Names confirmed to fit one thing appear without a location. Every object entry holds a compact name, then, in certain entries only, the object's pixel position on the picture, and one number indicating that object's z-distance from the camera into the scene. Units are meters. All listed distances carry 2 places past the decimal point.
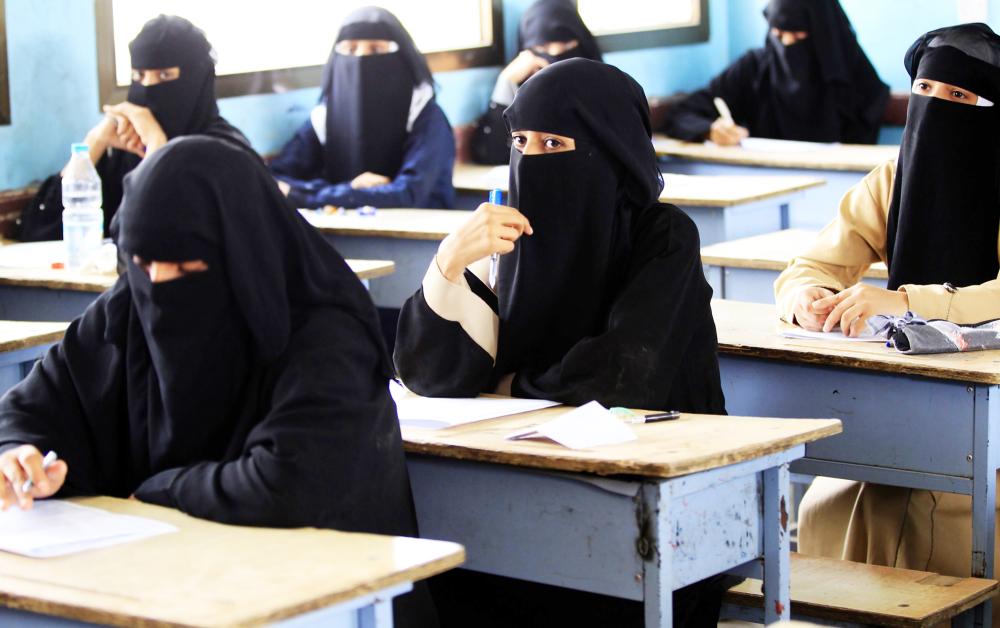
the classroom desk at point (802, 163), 6.19
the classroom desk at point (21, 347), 3.25
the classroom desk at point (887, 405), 2.82
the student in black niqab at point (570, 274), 2.76
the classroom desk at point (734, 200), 5.08
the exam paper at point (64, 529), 2.02
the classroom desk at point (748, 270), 4.20
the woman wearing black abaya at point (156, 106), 4.72
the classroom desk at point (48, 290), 3.96
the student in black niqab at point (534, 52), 6.54
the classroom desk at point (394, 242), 4.76
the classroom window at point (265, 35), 5.16
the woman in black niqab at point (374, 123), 5.67
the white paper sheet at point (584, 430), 2.39
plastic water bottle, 4.26
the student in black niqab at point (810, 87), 7.30
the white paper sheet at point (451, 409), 2.62
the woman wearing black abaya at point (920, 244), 3.09
